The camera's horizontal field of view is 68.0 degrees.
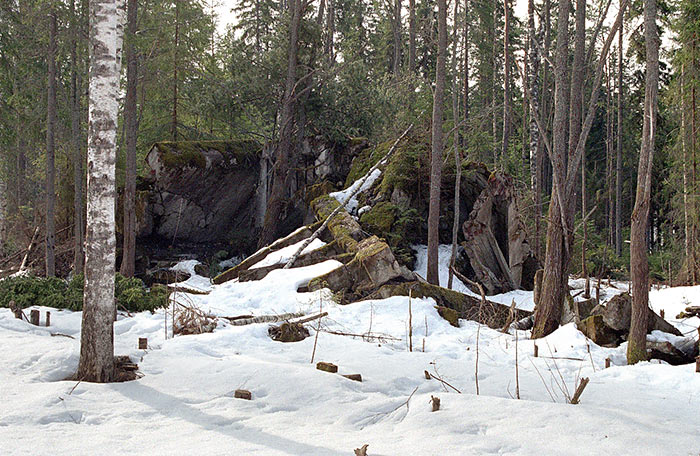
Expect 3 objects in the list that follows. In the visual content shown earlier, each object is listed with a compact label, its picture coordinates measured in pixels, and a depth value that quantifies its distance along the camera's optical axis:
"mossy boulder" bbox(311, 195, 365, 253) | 13.04
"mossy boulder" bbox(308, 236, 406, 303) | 11.38
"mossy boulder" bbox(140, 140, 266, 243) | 17.44
